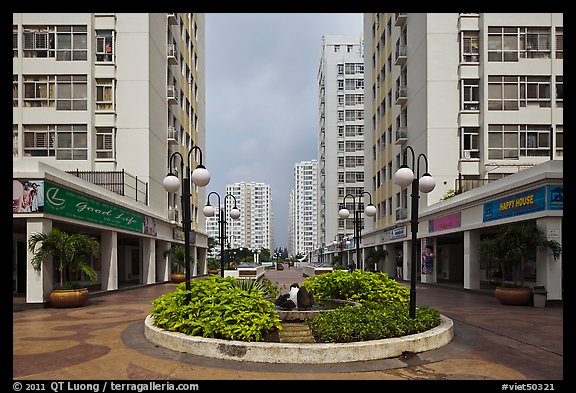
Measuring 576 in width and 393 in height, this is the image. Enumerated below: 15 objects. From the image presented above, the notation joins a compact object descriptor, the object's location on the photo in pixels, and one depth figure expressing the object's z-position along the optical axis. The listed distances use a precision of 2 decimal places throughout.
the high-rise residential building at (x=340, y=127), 86.00
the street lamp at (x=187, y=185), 11.00
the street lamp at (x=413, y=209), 10.17
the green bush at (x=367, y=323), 8.72
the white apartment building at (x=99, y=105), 29.80
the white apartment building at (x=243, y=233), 192.00
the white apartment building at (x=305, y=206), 176.88
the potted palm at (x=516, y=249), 17.11
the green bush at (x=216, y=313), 8.72
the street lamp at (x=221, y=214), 21.12
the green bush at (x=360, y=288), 12.85
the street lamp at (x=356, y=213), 20.66
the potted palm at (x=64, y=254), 16.50
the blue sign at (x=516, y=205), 17.56
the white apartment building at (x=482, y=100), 29.08
